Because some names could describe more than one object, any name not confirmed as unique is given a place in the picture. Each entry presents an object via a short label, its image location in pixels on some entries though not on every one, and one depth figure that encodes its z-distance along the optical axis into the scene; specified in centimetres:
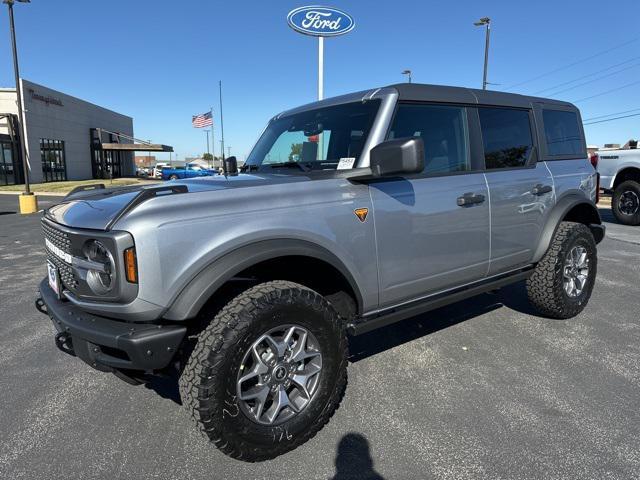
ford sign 1408
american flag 2794
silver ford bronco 211
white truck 1057
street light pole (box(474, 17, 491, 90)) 2078
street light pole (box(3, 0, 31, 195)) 1487
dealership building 2822
